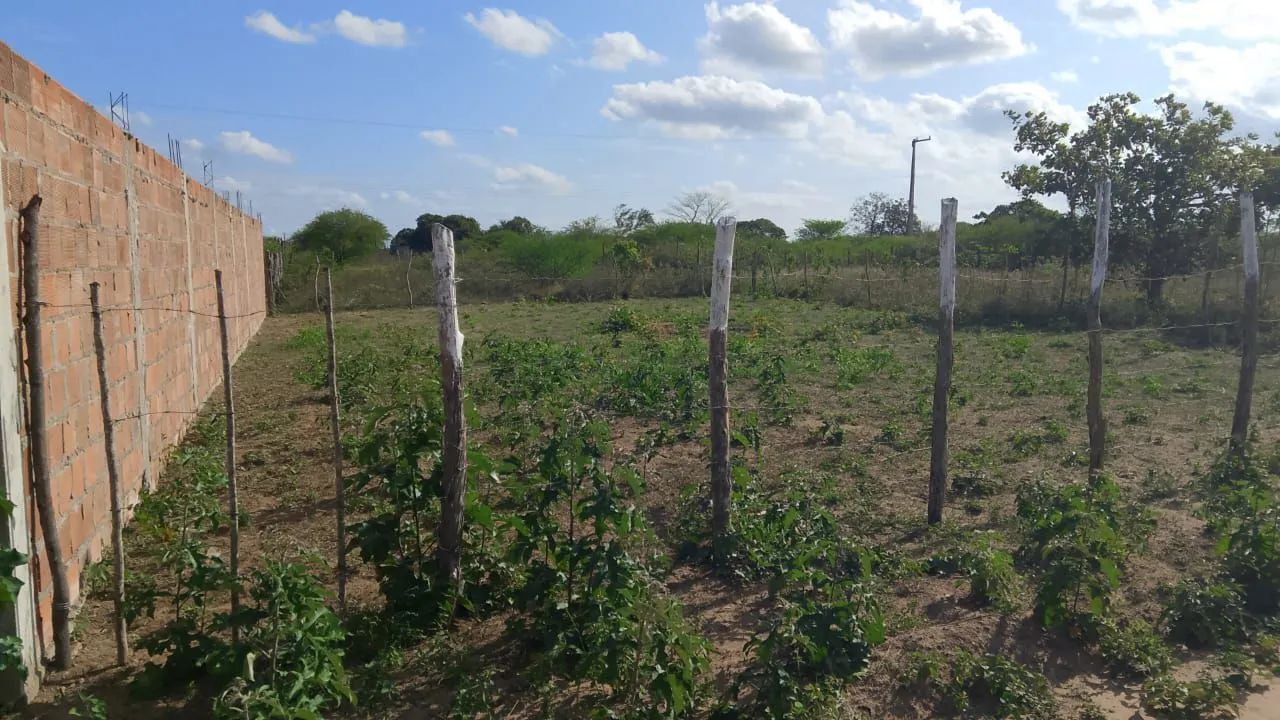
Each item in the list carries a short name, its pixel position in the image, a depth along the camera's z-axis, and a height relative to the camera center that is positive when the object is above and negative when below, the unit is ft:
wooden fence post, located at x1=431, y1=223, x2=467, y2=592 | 13.94 -2.56
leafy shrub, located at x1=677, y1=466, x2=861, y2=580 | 14.16 -4.67
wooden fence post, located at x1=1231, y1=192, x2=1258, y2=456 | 22.50 -1.28
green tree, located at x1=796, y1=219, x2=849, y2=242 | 140.77 +7.90
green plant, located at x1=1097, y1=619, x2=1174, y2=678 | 13.20 -5.73
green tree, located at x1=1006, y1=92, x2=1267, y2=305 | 53.47 +6.51
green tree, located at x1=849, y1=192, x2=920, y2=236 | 170.30 +11.92
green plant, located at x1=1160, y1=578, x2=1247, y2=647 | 14.20 -5.54
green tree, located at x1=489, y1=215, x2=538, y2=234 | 143.07 +9.08
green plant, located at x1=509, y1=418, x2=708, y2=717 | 10.85 -4.37
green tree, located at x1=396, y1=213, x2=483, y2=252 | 140.26 +7.84
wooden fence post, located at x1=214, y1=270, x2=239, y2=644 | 12.84 -2.78
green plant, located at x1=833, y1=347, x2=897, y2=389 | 35.68 -3.83
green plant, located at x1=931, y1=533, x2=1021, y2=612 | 15.06 -5.27
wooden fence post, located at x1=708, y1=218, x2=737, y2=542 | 17.06 -2.30
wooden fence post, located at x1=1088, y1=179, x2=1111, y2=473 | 20.51 -1.99
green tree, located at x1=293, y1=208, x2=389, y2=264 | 112.98 +5.63
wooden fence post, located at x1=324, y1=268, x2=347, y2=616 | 13.52 -3.19
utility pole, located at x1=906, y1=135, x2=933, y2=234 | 112.42 +9.53
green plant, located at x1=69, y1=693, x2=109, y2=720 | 10.31 -5.16
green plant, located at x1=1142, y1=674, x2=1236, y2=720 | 11.98 -5.81
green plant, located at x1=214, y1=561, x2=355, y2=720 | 9.50 -4.42
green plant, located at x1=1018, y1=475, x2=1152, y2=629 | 14.01 -4.60
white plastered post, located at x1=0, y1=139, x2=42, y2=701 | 11.30 -2.71
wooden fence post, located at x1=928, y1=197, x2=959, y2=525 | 19.16 -2.28
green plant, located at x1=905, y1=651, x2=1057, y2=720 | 11.90 -5.72
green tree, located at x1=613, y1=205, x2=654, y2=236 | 125.88 +9.20
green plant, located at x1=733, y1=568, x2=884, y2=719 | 10.65 -4.69
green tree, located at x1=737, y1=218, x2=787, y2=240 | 141.47 +9.02
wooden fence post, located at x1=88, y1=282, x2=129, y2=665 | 12.68 -3.23
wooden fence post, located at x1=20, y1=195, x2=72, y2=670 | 11.96 -2.15
